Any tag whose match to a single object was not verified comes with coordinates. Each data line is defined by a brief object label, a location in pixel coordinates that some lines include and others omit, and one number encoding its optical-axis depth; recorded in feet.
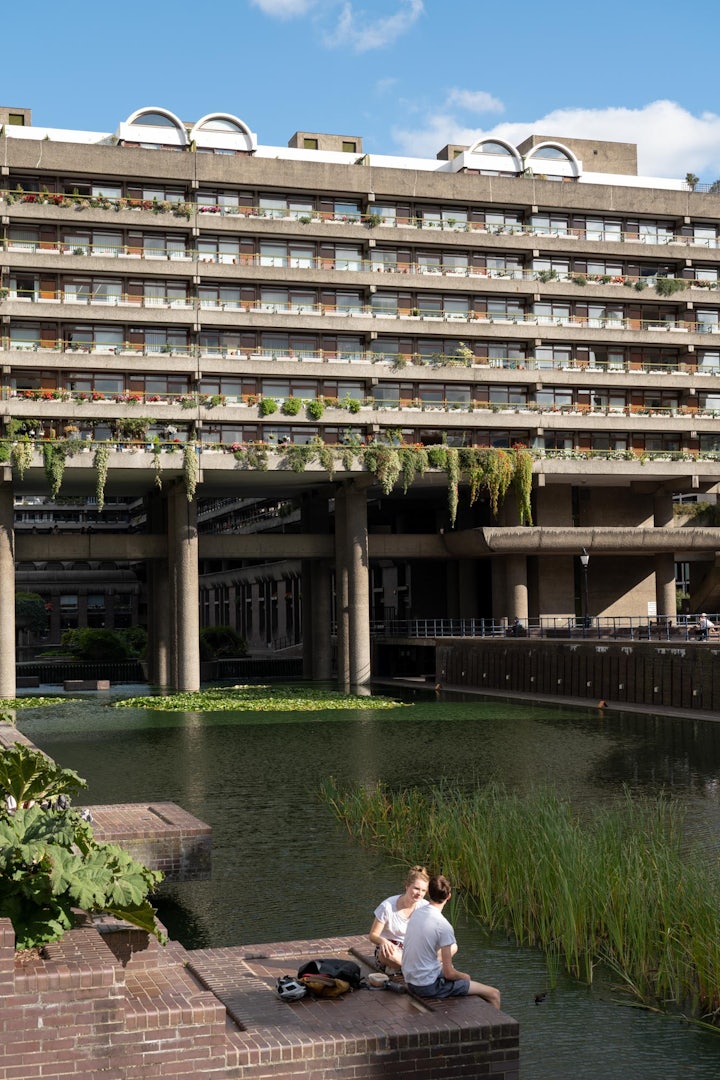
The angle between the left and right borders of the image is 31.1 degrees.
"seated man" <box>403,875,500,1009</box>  34.78
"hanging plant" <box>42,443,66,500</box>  192.03
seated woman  38.04
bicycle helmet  34.40
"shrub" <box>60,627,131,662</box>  286.25
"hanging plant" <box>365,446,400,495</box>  206.26
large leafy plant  31.73
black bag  35.81
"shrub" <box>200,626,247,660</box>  308.36
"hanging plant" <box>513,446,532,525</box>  215.72
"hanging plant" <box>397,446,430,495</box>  208.33
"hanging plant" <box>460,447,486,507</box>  213.25
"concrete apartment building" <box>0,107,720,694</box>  203.00
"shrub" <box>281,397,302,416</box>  207.00
